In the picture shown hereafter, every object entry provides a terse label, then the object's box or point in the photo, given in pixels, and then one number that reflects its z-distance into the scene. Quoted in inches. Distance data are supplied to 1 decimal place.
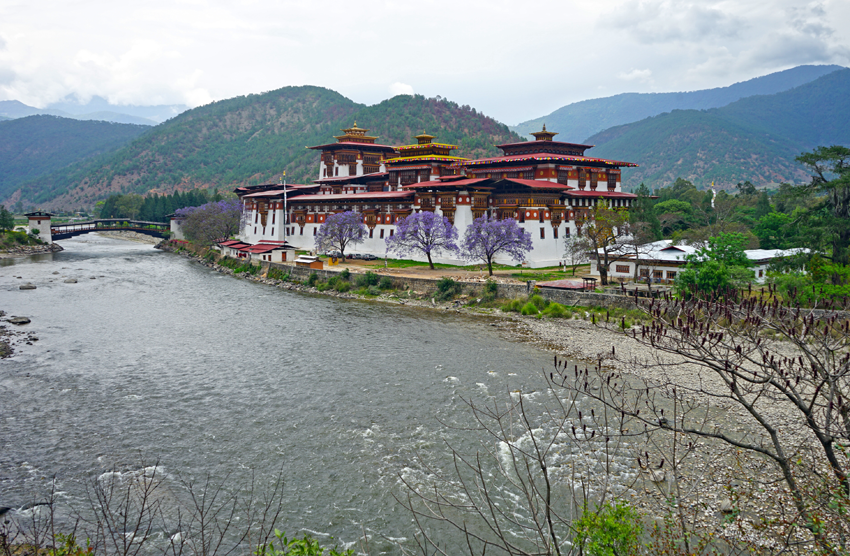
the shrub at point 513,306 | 1827.0
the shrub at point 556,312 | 1708.9
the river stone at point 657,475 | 745.6
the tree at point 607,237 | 1939.0
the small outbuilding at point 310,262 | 2522.1
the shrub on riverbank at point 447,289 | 1995.6
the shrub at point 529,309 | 1769.2
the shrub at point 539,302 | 1788.9
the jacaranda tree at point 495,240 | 2219.5
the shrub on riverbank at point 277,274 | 2534.4
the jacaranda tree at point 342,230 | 2765.7
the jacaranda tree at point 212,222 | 3567.9
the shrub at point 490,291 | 1920.5
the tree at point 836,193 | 1566.2
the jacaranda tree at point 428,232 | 2418.8
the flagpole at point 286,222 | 3336.6
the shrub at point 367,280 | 2203.5
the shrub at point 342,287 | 2239.2
